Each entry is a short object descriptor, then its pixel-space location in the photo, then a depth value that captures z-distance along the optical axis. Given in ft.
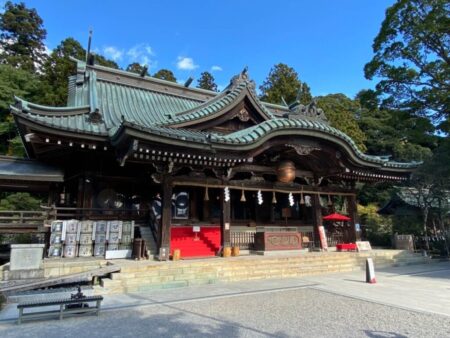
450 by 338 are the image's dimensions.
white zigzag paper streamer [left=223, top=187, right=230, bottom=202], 41.24
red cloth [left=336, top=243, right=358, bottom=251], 48.70
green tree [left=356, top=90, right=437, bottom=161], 101.96
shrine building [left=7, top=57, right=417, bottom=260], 35.81
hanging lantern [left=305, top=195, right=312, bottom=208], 59.10
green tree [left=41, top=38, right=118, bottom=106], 84.15
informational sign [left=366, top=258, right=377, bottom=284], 31.09
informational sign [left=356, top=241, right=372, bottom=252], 47.81
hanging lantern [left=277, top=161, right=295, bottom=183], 45.85
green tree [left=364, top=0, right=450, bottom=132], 54.90
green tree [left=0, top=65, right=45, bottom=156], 83.79
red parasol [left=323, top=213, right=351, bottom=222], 52.65
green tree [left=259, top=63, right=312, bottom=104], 99.25
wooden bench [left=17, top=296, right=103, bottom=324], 17.86
